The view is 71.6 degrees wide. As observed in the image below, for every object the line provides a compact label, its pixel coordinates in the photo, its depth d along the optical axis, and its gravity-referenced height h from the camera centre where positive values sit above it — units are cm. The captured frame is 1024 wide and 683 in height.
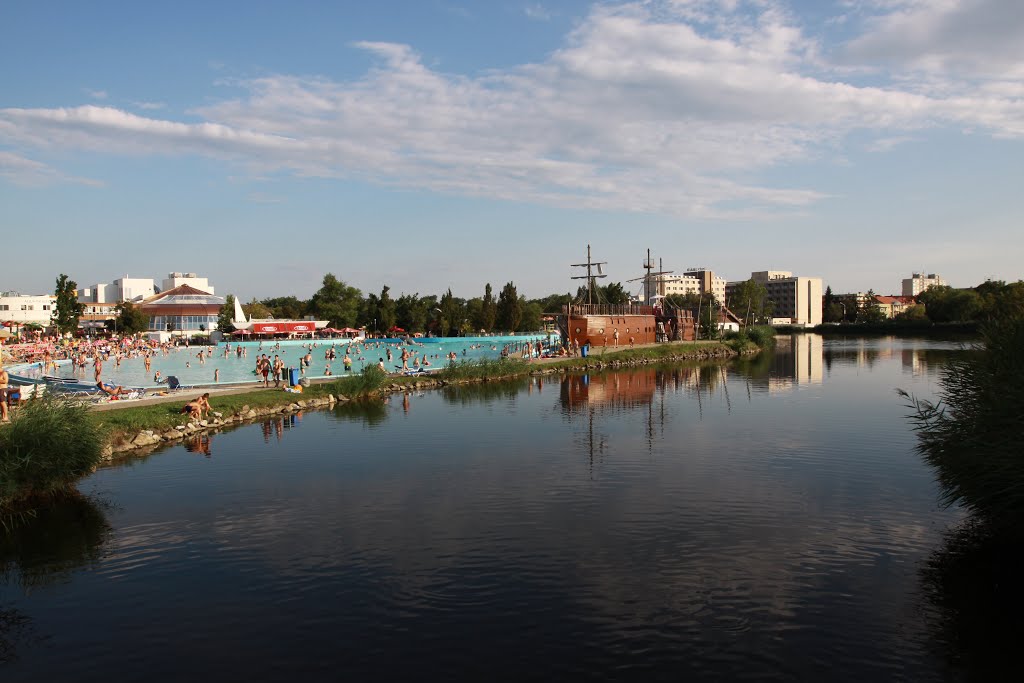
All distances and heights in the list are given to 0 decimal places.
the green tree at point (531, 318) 14012 +269
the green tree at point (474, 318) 12838 +270
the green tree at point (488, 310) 12475 +396
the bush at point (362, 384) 4222 -290
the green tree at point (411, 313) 12750 +380
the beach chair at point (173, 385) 4041 -257
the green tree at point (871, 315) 18748 +213
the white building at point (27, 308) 15662 +814
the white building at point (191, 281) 18915 +1594
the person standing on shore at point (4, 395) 2452 -183
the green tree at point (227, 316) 13300 +436
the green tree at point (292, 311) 17412 +657
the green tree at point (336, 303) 13850 +663
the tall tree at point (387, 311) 12575 +427
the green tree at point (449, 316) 12206 +302
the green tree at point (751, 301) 19050 +661
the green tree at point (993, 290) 11470 +552
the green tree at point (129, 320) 12181 +370
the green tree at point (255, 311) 16012 +629
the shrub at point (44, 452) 1848 -293
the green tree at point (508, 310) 12669 +394
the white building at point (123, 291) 19238 +1402
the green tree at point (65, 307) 10339 +535
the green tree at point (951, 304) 13488 +342
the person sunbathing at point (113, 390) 3622 -252
